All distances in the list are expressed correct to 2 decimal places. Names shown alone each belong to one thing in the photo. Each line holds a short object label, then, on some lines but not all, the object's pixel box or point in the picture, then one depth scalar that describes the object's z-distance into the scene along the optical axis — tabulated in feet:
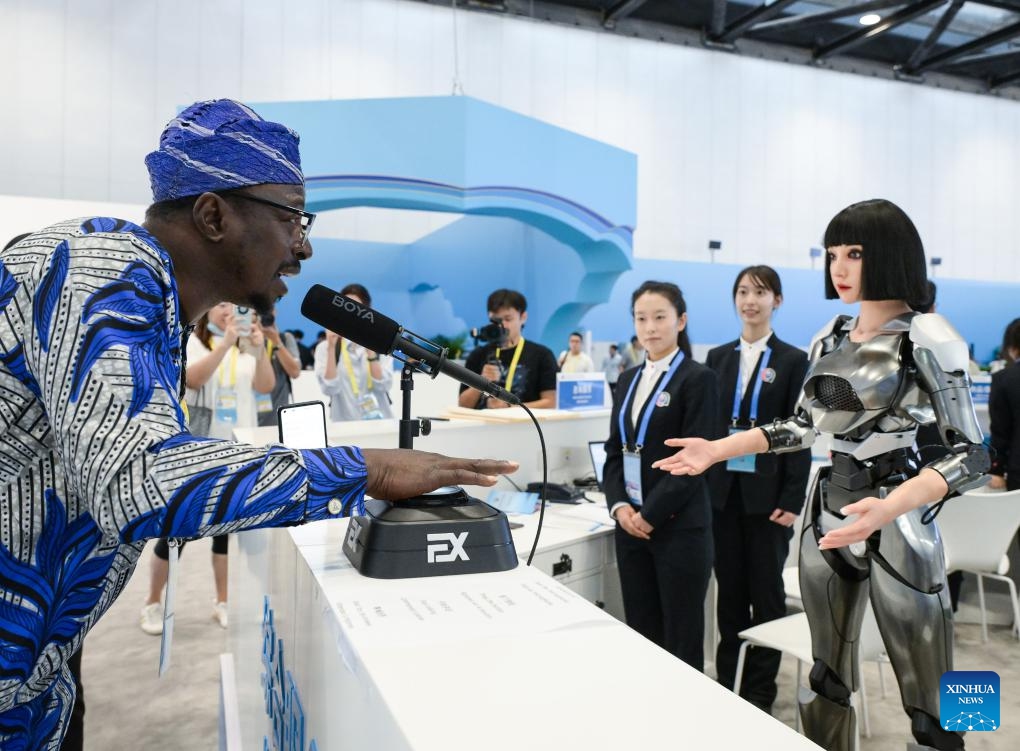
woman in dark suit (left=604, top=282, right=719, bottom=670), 7.44
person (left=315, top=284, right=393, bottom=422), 12.60
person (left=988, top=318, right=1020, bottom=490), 11.71
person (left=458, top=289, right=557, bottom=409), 12.09
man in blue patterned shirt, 2.16
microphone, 3.50
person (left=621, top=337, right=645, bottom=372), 34.06
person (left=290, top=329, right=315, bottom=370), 26.54
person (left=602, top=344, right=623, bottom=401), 34.88
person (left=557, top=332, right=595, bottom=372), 27.32
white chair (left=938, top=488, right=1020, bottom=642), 9.80
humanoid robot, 5.45
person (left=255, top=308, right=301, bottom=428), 12.33
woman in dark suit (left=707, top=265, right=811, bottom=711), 8.59
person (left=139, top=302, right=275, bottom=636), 10.54
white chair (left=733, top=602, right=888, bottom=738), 6.91
